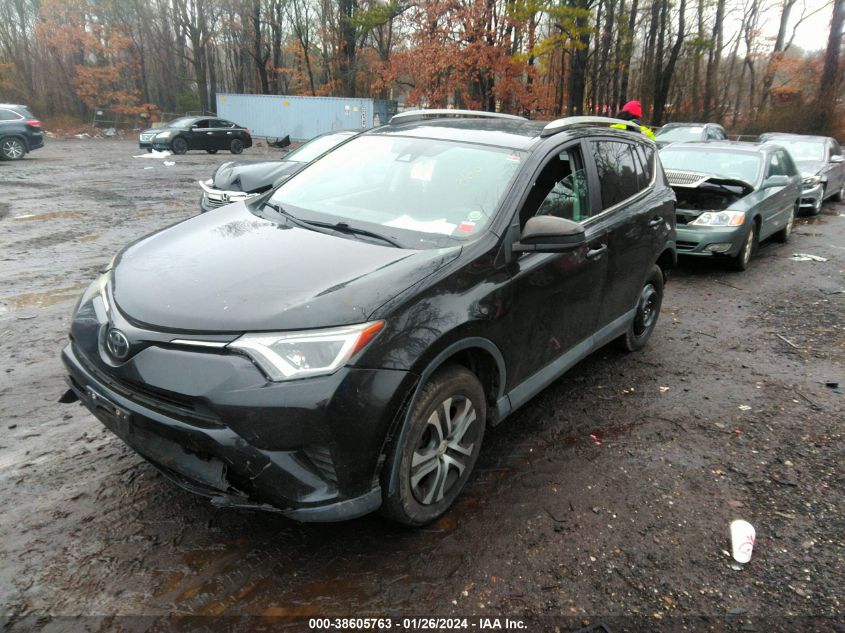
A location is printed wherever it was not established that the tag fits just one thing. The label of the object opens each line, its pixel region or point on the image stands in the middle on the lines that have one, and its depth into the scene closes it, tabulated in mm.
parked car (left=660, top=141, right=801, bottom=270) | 7844
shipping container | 30438
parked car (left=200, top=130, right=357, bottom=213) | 7879
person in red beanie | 8961
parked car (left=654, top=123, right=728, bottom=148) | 18250
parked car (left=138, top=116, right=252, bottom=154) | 23842
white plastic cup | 2818
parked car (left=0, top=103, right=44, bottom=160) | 18219
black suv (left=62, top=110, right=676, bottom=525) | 2285
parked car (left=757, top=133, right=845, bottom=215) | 12828
